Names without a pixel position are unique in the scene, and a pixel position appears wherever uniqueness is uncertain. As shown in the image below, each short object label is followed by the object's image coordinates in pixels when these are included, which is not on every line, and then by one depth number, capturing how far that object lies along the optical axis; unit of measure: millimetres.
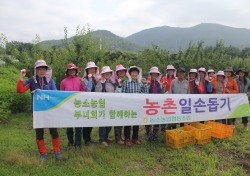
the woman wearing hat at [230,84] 5640
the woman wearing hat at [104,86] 4365
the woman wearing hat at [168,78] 5375
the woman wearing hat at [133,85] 4426
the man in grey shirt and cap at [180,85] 4937
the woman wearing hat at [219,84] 5607
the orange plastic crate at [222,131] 5030
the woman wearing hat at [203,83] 5309
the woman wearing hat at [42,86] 3618
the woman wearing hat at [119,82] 4469
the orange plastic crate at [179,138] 4440
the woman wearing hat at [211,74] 5770
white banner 3665
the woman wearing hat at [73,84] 3987
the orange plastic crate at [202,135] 4674
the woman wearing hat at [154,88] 4738
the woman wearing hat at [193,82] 5243
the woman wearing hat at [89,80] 4227
